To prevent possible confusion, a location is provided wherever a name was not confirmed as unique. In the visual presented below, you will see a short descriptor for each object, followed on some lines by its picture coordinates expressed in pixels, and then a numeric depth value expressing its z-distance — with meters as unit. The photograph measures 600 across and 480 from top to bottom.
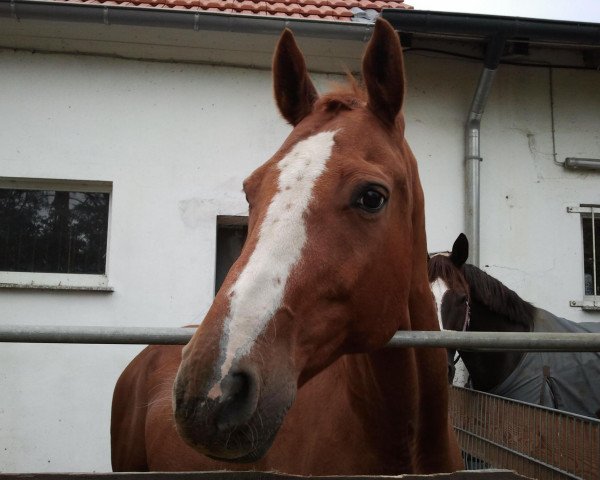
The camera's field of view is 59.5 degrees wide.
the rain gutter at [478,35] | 5.18
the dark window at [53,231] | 5.34
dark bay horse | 3.76
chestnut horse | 1.16
